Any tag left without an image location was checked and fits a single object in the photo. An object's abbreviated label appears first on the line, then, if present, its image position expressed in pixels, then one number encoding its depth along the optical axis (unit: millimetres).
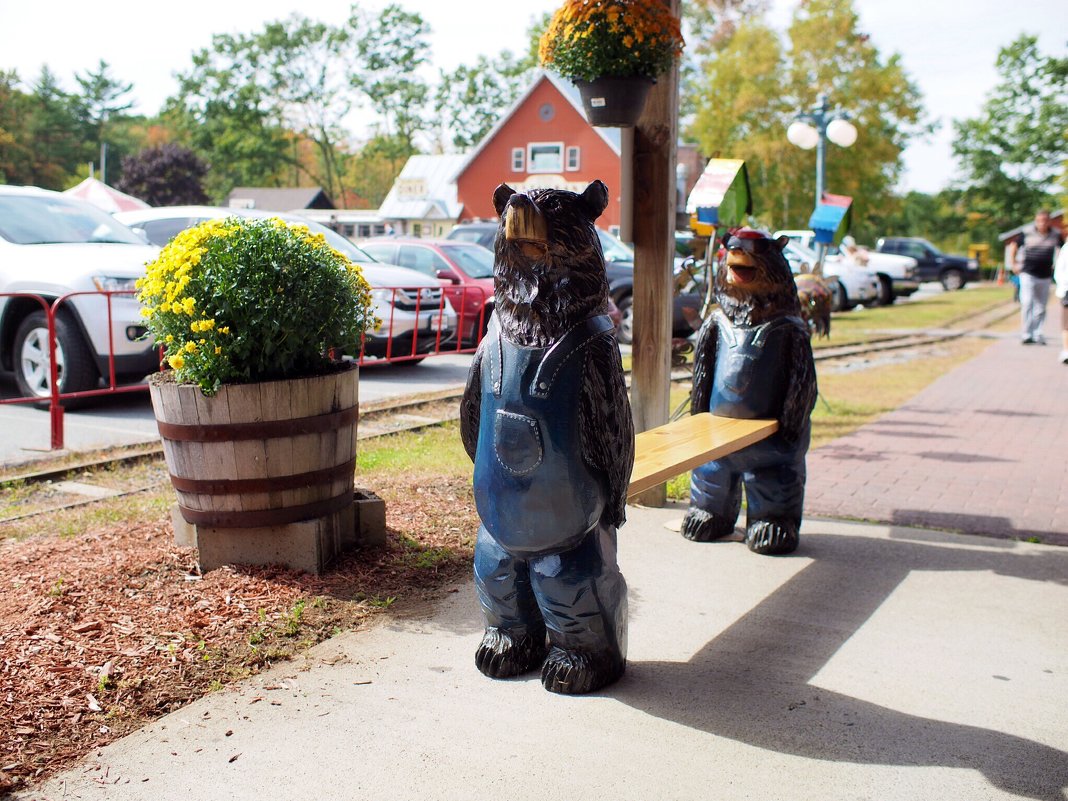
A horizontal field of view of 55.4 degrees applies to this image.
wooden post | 5676
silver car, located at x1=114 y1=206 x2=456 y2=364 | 11320
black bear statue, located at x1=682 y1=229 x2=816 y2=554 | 5125
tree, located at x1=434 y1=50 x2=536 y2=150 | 70438
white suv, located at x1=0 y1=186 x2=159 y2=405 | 8219
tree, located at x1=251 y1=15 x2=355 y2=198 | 66938
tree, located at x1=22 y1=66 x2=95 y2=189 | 66438
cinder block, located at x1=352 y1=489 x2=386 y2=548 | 4816
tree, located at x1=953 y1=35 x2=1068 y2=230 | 57188
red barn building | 46094
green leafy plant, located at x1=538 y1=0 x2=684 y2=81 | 4996
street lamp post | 18000
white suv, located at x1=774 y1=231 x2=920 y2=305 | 27625
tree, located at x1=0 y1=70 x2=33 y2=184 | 57344
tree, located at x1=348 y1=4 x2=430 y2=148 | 67188
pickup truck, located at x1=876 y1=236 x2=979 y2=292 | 38938
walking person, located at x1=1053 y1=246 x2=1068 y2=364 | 11289
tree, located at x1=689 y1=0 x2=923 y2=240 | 37500
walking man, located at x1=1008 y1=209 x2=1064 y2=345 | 16078
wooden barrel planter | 4191
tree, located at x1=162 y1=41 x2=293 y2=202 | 68812
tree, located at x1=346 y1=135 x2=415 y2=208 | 72062
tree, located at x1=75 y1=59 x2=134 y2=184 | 88125
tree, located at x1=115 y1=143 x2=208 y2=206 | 55781
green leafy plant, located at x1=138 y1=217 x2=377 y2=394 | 4230
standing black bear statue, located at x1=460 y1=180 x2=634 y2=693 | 3270
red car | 12828
